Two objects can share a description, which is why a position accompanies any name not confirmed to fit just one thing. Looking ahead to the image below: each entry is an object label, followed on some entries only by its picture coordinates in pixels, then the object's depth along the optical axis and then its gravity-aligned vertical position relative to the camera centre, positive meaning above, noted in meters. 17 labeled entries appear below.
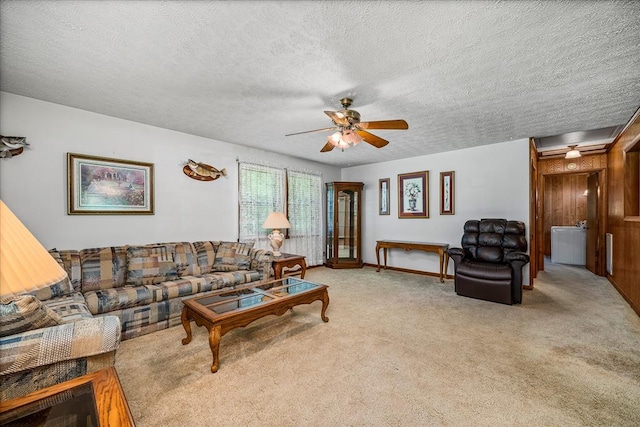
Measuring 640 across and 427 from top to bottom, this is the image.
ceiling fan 2.51 +0.84
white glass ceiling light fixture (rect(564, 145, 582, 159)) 4.70 +1.02
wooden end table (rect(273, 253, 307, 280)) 3.90 -0.74
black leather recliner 3.55 -0.70
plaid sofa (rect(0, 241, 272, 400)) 1.44 -0.76
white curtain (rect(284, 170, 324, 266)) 5.46 -0.04
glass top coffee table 2.11 -0.83
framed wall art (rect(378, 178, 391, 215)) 6.02 +0.34
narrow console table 4.76 -0.66
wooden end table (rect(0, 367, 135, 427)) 0.90 -0.69
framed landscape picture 3.05 +0.34
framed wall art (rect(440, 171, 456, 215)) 5.04 +0.37
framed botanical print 5.40 +0.37
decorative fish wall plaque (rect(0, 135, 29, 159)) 2.63 +0.69
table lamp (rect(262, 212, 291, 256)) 4.36 -0.20
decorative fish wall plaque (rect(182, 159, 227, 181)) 3.98 +0.65
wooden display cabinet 6.09 -0.30
